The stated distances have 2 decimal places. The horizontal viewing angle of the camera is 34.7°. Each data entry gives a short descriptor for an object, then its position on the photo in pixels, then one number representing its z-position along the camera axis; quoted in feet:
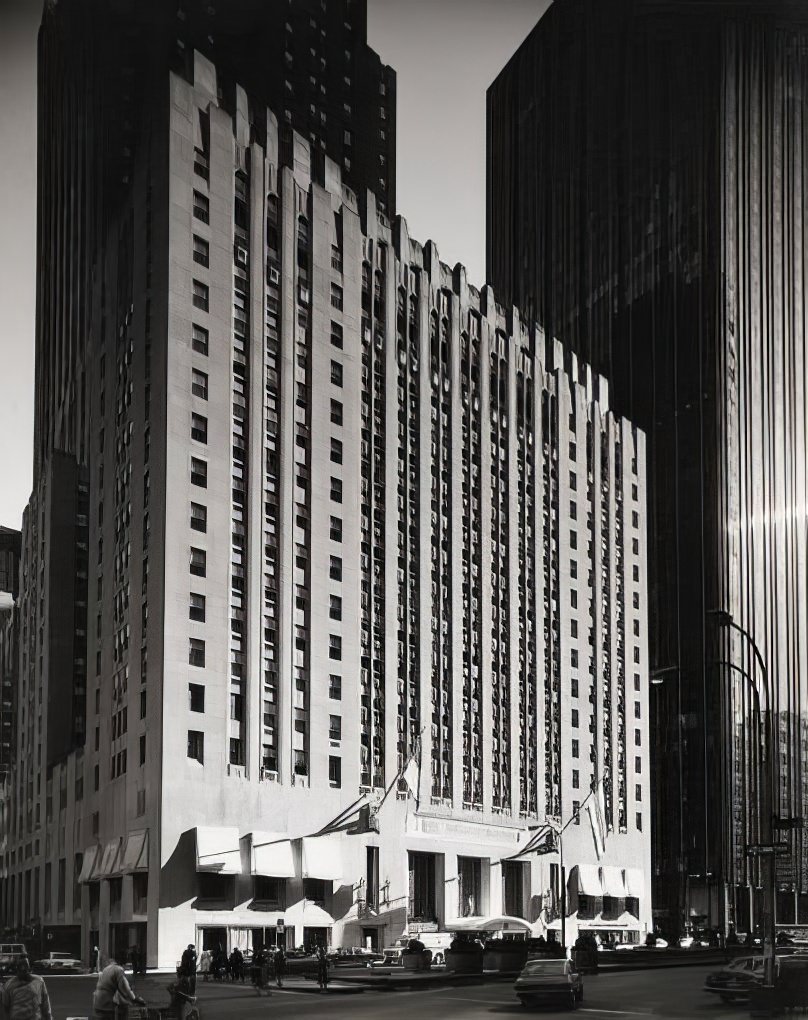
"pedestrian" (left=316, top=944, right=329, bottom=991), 72.19
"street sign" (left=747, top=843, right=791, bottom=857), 68.49
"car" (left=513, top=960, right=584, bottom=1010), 68.08
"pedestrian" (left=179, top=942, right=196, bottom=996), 67.39
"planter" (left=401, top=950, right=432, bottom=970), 80.79
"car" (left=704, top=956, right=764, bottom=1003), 71.97
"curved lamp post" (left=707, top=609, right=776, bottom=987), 68.85
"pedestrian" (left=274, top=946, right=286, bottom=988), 73.08
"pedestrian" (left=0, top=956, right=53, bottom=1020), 43.15
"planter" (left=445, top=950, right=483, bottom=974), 80.09
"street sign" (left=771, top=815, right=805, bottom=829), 69.97
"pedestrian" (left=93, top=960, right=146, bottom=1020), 53.57
